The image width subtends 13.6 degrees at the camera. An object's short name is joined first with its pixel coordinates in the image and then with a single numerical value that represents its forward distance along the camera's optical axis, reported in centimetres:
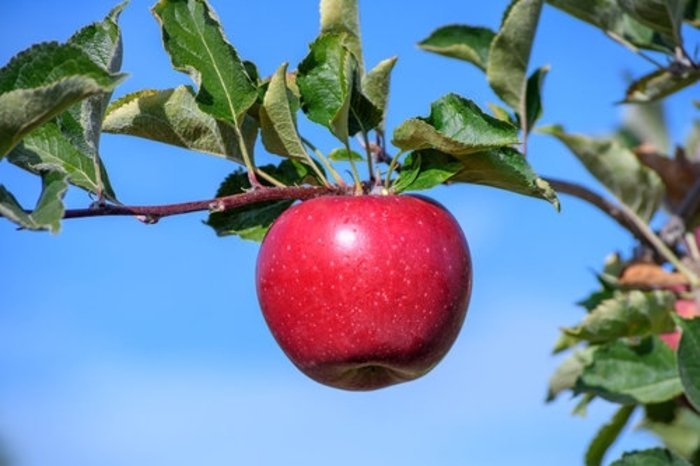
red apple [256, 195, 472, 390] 103
